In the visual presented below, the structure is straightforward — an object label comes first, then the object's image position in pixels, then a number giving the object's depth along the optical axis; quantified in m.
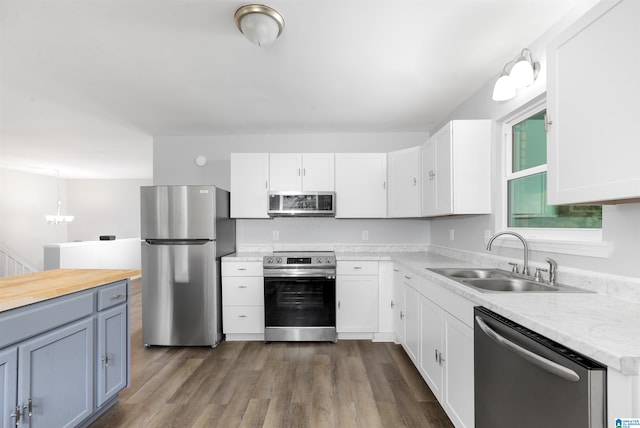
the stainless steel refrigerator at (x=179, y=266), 3.09
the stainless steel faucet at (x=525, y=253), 1.92
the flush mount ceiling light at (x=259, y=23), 1.61
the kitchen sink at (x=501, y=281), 1.63
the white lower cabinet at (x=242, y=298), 3.24
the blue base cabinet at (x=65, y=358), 1.37
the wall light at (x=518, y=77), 1.85
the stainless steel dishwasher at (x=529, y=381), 0.86
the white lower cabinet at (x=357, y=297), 3.22
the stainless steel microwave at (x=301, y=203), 3.43
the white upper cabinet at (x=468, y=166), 2.42
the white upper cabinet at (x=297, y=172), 3.51
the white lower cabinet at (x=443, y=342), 1.60
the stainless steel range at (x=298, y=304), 3.14
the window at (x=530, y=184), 1.91
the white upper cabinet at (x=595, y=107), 1.05
